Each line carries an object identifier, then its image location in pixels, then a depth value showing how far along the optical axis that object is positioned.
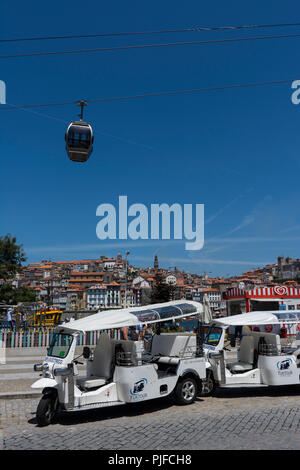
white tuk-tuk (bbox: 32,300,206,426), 7.85
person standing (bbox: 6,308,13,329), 25.50
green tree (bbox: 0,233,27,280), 37.84
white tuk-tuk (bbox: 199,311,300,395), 9.86
